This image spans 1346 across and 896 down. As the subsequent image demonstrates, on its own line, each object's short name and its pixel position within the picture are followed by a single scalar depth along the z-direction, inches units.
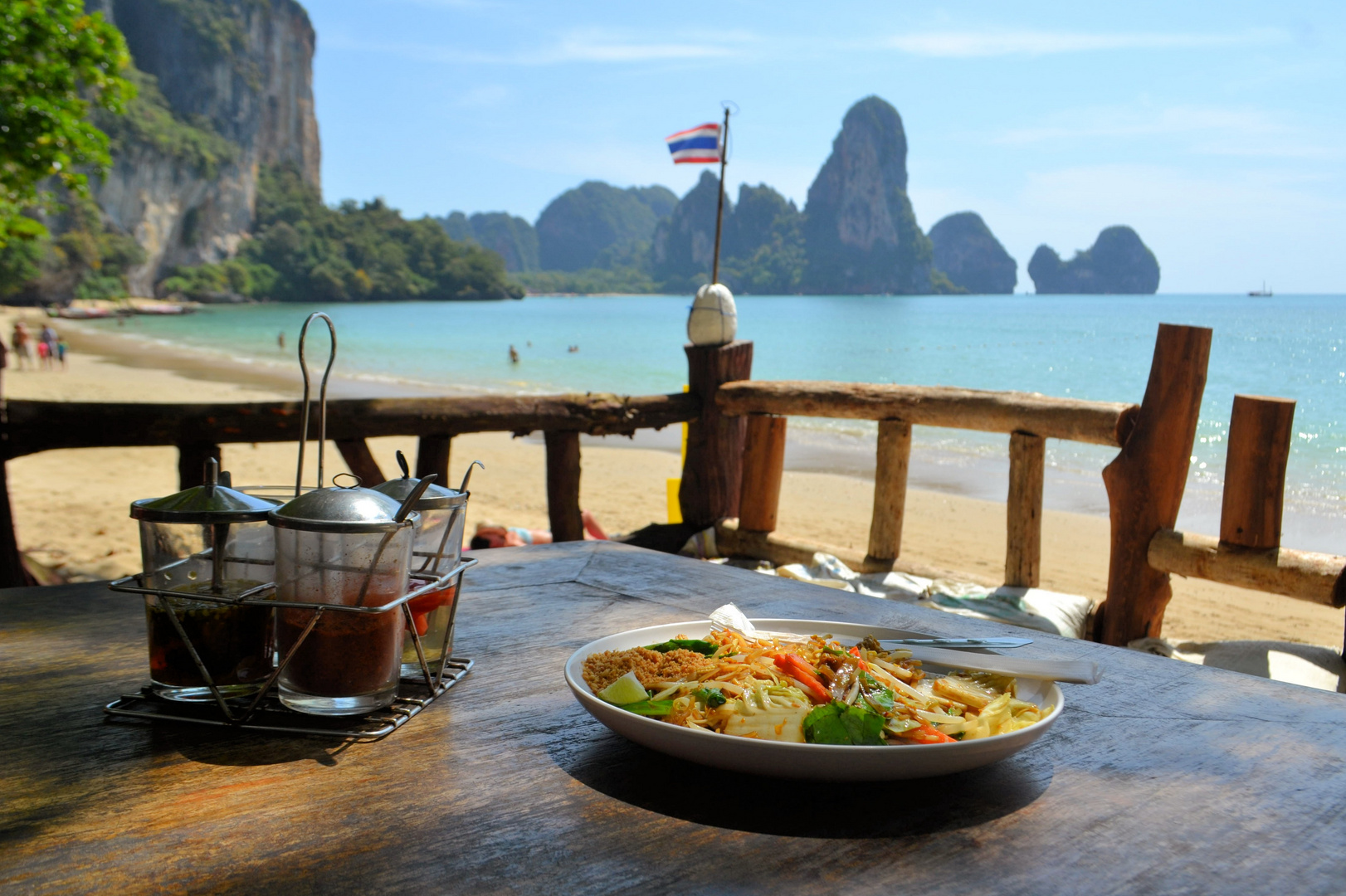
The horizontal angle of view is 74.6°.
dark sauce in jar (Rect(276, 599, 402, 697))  32.2
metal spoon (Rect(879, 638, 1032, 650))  39.1
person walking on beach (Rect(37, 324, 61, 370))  805.9
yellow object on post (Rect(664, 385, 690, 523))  183.3
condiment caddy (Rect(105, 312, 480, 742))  31.4
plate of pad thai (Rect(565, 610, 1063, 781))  27.4
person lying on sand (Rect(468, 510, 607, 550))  171.9
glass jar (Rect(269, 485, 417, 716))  31.0
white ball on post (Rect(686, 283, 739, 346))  167.2
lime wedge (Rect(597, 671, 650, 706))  31.7
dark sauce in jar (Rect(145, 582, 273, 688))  33.8
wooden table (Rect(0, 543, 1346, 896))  24.3
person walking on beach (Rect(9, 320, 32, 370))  837.2
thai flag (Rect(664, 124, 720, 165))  197.8
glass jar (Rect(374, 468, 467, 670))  37.6
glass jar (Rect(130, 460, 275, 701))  33.3
